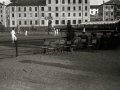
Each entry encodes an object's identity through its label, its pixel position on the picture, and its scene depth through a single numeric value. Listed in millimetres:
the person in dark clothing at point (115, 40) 18938
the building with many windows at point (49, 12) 78812
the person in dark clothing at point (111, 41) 18794
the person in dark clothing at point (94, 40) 17655
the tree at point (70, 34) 18000
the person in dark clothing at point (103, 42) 18516
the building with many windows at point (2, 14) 113062
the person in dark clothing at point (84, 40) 18125
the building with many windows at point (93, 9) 132688
